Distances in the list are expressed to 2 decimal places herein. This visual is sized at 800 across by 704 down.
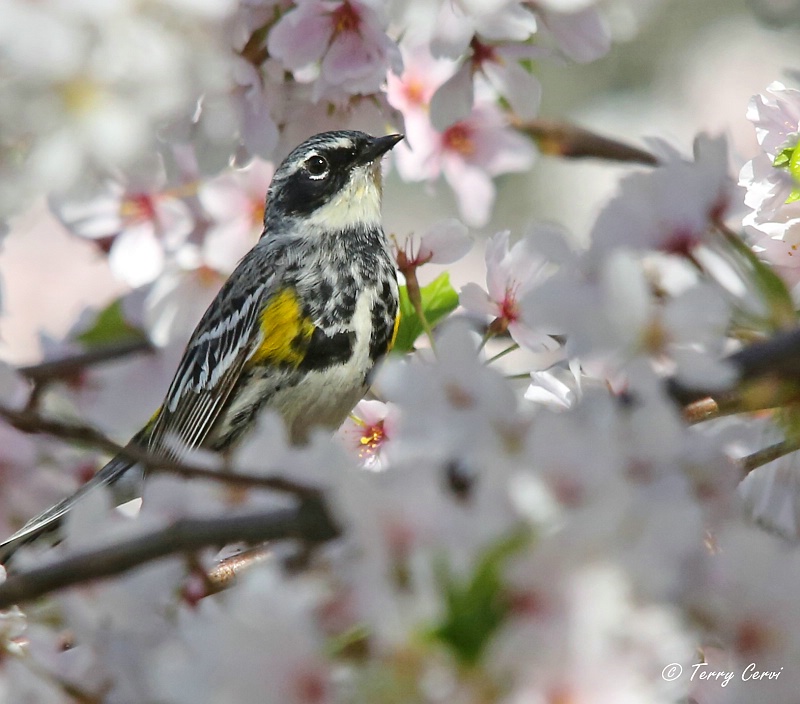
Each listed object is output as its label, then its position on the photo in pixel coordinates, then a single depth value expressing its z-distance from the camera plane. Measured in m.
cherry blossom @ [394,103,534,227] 3.06
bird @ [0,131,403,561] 3.08
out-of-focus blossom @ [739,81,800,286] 2.98
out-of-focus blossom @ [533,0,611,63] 2.99
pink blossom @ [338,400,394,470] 3.00
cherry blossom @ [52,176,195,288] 3.06
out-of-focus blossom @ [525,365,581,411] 2.96
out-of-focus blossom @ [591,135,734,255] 2.38
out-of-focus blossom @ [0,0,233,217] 2.94
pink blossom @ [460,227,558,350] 3.00
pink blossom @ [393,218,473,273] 3.02
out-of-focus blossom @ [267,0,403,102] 2.99
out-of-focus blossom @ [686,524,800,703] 2.14
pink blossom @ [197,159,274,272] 3.06
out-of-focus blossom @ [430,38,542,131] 3.01
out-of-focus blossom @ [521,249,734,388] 2.16
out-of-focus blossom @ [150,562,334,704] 1.92
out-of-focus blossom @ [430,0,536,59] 2.98
